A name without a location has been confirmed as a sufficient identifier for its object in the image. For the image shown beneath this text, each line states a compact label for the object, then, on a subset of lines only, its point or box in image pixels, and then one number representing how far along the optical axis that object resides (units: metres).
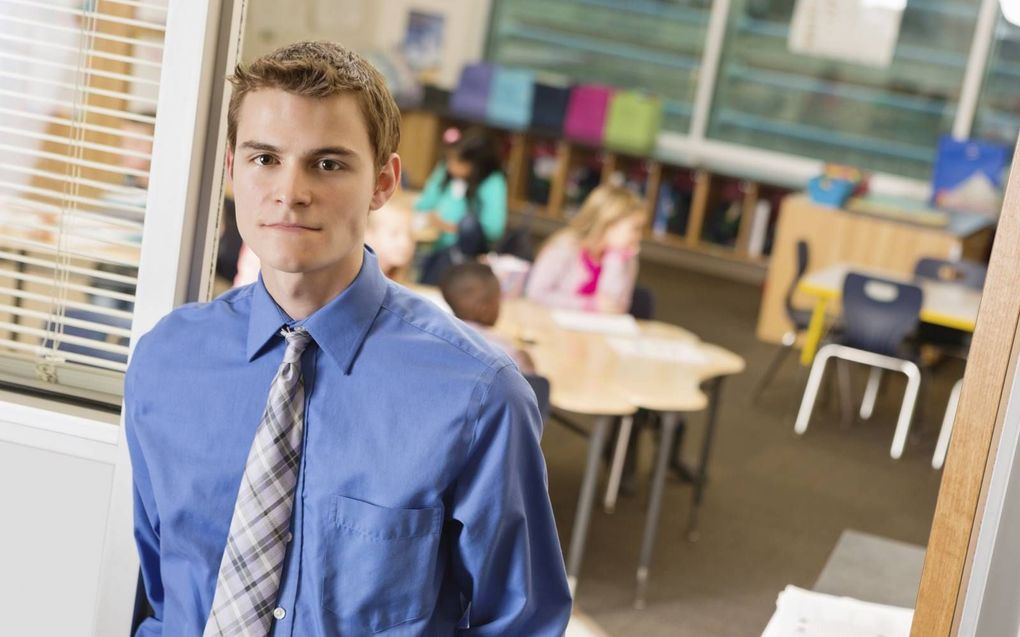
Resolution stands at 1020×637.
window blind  1.92
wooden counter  8.16
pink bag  10.66
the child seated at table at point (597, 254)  5.48
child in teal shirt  6.59
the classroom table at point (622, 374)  4.14
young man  1.53
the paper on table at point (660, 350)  4.81
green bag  10.56
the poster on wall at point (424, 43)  11.24
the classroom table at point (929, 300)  6.27
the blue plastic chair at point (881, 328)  6.18
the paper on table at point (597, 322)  5.02
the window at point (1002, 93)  9.73
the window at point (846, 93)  10.01
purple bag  10.86
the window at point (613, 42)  10.94
